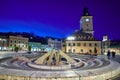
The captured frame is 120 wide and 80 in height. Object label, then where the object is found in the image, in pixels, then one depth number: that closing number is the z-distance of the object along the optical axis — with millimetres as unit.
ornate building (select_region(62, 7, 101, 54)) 30248
